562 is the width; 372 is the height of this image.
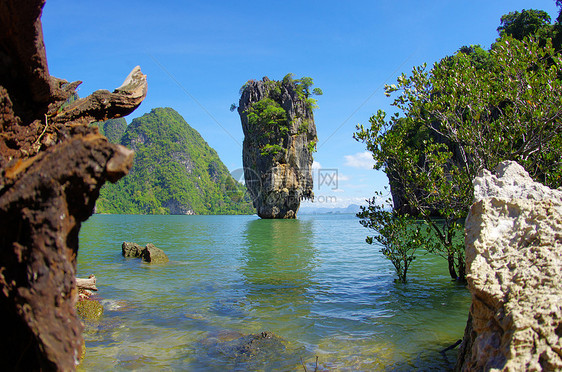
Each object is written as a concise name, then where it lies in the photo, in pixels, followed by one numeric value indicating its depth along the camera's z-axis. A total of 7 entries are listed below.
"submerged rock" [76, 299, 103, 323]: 6.94
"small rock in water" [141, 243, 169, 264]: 14.34
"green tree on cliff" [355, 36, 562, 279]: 6.81
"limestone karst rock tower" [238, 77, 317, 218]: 52.59
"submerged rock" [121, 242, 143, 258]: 16.14
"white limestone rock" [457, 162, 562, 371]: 2.63
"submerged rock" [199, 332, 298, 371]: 4.98
